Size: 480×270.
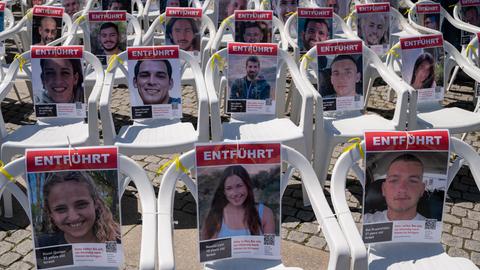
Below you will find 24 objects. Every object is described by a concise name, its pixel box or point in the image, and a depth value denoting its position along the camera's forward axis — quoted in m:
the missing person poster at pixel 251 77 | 4.12
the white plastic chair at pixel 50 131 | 3.68
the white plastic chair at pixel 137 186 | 2.31
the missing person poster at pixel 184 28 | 5.20
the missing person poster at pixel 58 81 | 3.99
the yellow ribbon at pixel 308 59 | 4.16
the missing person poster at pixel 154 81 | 4.00
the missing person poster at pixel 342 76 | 4.13
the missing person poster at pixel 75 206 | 2.32
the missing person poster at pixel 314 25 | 5.21
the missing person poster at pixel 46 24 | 5.47
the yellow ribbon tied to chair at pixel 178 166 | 2.49
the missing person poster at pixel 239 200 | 2.41
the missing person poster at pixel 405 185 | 2.51
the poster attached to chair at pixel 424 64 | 4.34
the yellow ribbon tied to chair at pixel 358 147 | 2.58
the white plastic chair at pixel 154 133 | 3.69
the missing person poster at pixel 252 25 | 4.97
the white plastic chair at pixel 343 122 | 3.89
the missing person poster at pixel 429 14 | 5.96
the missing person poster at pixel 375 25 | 5.58
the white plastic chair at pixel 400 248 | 2.50
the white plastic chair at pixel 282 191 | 2.20
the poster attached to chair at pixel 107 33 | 5.10
